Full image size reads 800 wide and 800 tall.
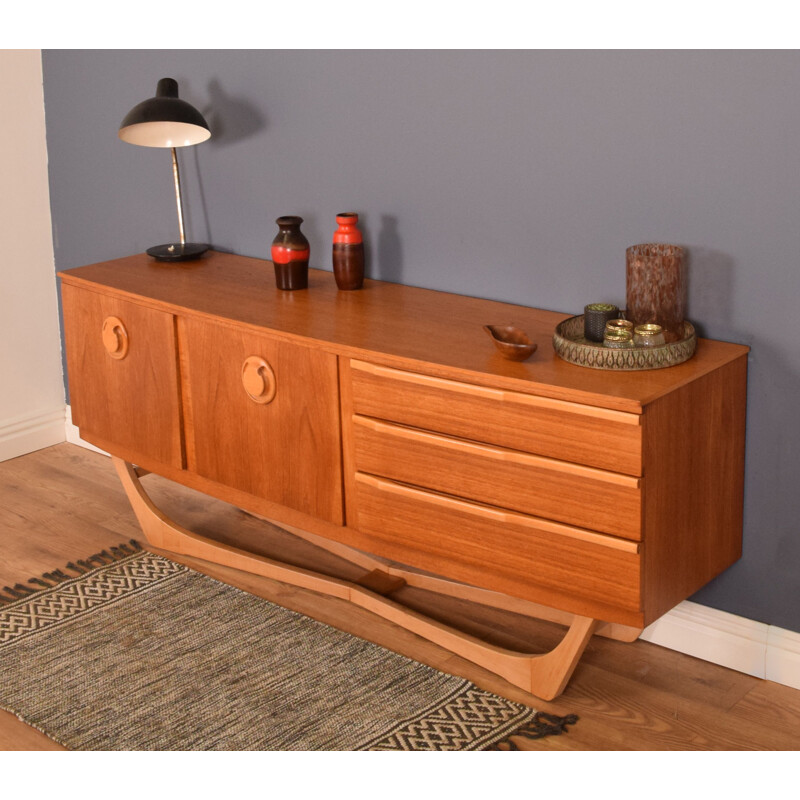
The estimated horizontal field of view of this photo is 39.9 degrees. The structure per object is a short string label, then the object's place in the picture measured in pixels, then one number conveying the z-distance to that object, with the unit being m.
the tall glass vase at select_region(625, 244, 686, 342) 2.14
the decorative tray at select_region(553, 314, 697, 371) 2.04
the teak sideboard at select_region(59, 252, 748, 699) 2.01
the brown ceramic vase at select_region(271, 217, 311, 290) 2.65
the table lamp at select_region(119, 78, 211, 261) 2.79
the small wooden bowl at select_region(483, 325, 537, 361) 2.11
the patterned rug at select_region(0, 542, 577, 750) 2.18
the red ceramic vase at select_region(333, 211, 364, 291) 2.62
